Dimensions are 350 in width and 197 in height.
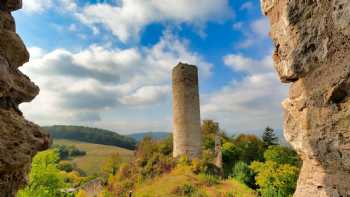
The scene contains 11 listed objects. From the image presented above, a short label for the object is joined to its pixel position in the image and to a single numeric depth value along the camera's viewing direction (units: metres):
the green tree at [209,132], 36.69
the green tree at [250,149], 31.97
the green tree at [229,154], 31.30
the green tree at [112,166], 40.27
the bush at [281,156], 25.91
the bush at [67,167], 65.38
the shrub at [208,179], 26.05
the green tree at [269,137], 35.84
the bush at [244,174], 26.94
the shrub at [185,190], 23.77
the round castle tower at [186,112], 30.59
